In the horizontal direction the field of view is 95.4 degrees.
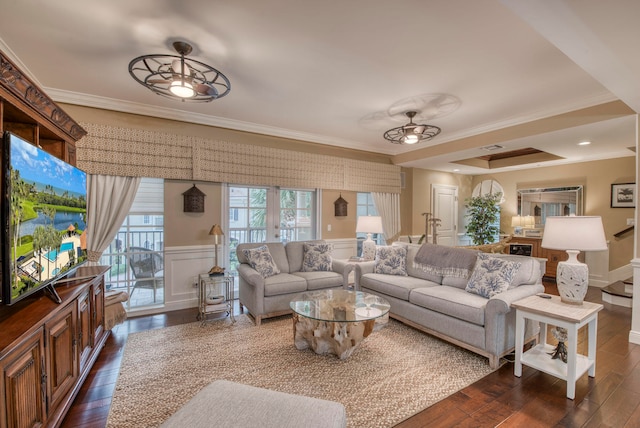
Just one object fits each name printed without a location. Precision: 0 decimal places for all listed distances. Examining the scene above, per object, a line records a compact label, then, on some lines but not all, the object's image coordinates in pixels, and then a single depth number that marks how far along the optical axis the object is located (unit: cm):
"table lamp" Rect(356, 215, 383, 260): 466
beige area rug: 208
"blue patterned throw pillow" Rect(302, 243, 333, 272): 430
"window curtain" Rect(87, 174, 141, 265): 352
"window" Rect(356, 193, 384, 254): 588
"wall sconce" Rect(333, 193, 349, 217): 552
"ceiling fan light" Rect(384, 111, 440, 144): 374
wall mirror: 599
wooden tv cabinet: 138
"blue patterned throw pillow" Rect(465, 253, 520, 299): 287
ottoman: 125
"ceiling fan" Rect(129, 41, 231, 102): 244
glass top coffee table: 259
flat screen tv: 155
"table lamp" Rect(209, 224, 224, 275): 388
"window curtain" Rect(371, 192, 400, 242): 595
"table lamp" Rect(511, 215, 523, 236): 662
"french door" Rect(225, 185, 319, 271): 461
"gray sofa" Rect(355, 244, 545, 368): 259
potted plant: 690
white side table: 218
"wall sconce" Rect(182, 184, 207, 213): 411
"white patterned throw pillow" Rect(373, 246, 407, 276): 400
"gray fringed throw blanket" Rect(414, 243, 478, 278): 341
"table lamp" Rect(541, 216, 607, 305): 231
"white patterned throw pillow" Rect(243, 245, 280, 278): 385
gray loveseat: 357
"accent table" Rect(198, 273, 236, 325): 367
